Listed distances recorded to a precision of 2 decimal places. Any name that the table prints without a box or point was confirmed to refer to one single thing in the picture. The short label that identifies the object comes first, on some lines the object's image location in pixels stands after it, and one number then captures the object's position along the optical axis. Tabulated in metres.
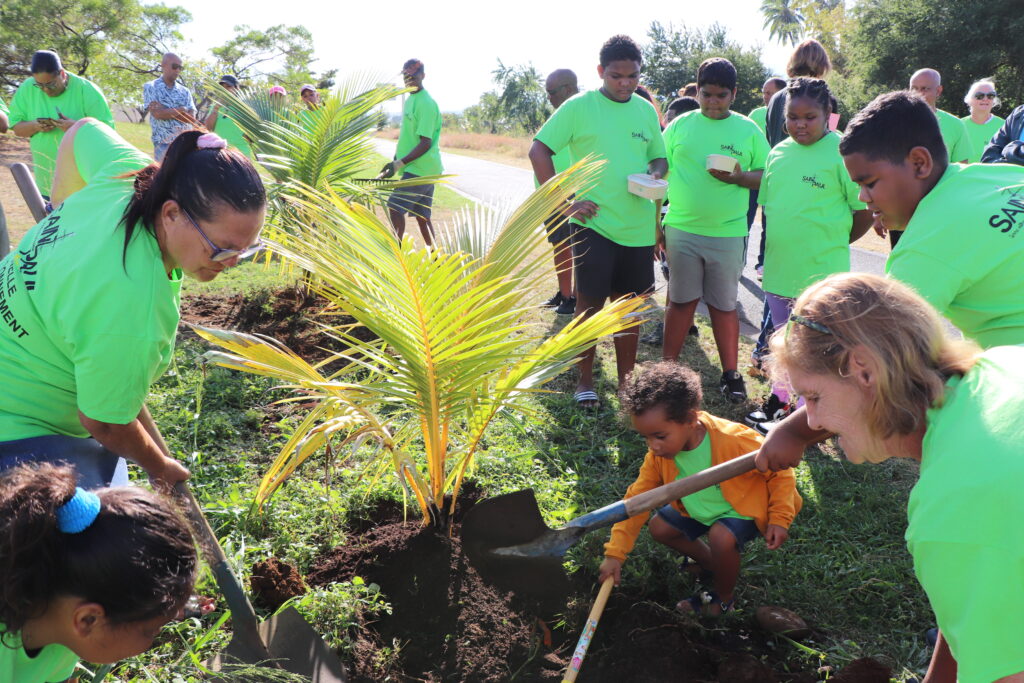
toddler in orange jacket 2.65
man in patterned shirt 8.02
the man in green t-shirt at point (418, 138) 7.03
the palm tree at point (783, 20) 65.62
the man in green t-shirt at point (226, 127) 7.55
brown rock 2.63
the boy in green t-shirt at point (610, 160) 4.29
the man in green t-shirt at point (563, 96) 6.46
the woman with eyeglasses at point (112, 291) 1.93
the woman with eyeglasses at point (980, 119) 7.41
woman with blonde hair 1.16
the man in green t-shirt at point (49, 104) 5.47
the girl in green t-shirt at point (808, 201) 3.96
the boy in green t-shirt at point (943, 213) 2.03
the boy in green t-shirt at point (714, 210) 4.52
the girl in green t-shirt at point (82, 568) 1.36
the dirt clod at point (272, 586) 2.70
